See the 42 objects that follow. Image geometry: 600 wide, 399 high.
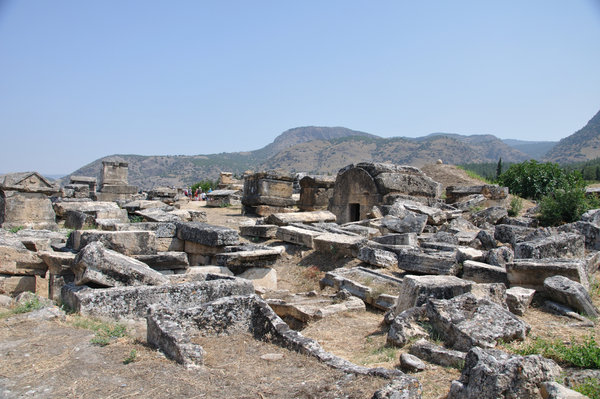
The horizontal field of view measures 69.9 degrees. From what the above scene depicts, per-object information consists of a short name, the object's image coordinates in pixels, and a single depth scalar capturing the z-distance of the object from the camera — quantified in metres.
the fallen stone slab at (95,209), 10.36
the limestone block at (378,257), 7.59
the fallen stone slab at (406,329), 4.38
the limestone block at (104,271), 4.93
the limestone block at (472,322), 4.05
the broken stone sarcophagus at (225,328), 3.35
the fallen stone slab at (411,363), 3.69
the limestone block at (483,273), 6.34
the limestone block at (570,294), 5.21
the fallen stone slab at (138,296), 4.50
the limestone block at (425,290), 5.16
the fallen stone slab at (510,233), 8.86
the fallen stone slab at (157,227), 8.16
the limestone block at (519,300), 5.23
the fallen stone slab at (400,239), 8.64
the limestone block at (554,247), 6.88
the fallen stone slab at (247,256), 7.54
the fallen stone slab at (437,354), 3.74
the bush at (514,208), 13.08
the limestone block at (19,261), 5.88
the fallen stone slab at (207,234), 7.80
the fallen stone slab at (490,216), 11.94
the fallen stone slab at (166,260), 6.52
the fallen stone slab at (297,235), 8.98
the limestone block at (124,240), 6.39
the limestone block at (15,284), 5.85
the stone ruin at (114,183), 18.92
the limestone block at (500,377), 2.91
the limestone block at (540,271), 5.81
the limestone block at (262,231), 9.90
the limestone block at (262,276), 7.58
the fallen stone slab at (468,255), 7.04
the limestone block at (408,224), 9.87
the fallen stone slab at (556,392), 2.78
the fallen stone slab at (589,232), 8.28
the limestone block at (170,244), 8.23
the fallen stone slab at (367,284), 6.26
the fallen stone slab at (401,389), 2.70
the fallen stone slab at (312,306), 5.89
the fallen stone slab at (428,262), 6.63
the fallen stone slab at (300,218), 10.64
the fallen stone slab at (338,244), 8.21
